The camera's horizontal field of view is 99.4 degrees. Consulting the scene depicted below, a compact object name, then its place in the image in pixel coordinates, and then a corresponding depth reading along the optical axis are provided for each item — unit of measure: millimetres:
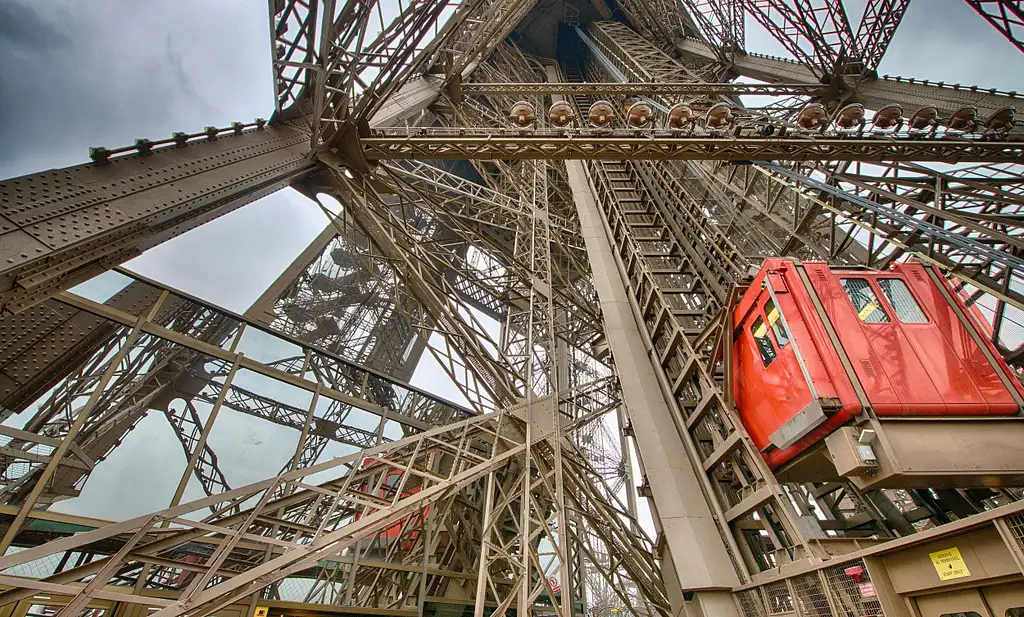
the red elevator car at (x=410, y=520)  8969
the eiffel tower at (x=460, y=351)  4551
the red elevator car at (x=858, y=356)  4086
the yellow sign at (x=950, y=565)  2992
